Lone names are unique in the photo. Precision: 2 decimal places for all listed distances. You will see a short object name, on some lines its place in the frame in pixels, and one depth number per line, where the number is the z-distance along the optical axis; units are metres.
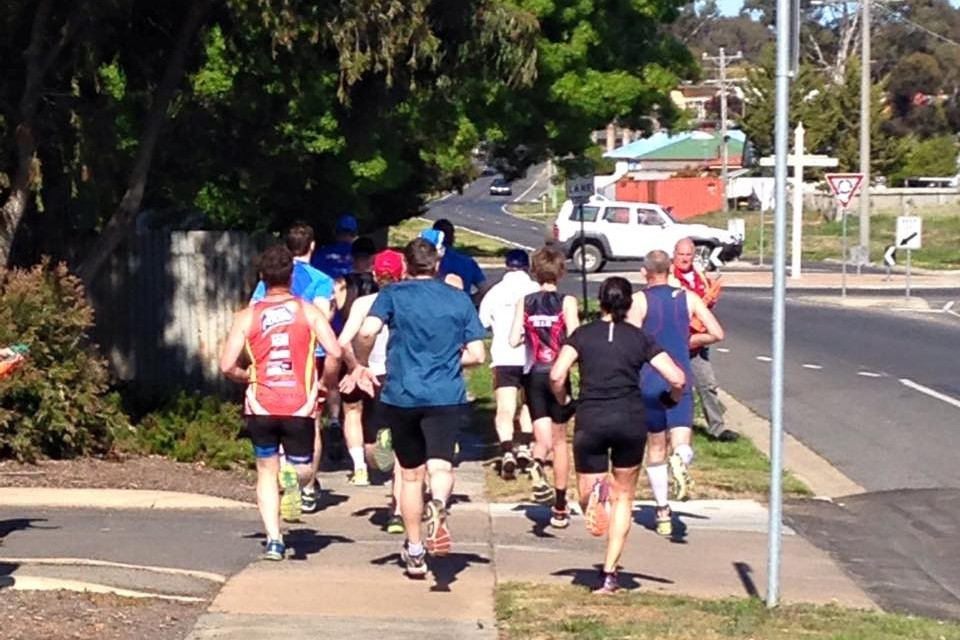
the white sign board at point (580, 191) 23.45
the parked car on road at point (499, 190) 110.69
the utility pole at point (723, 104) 65.52
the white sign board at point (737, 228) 46.35
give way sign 36.47
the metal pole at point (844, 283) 37.07
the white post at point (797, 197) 40.72
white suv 44.12
